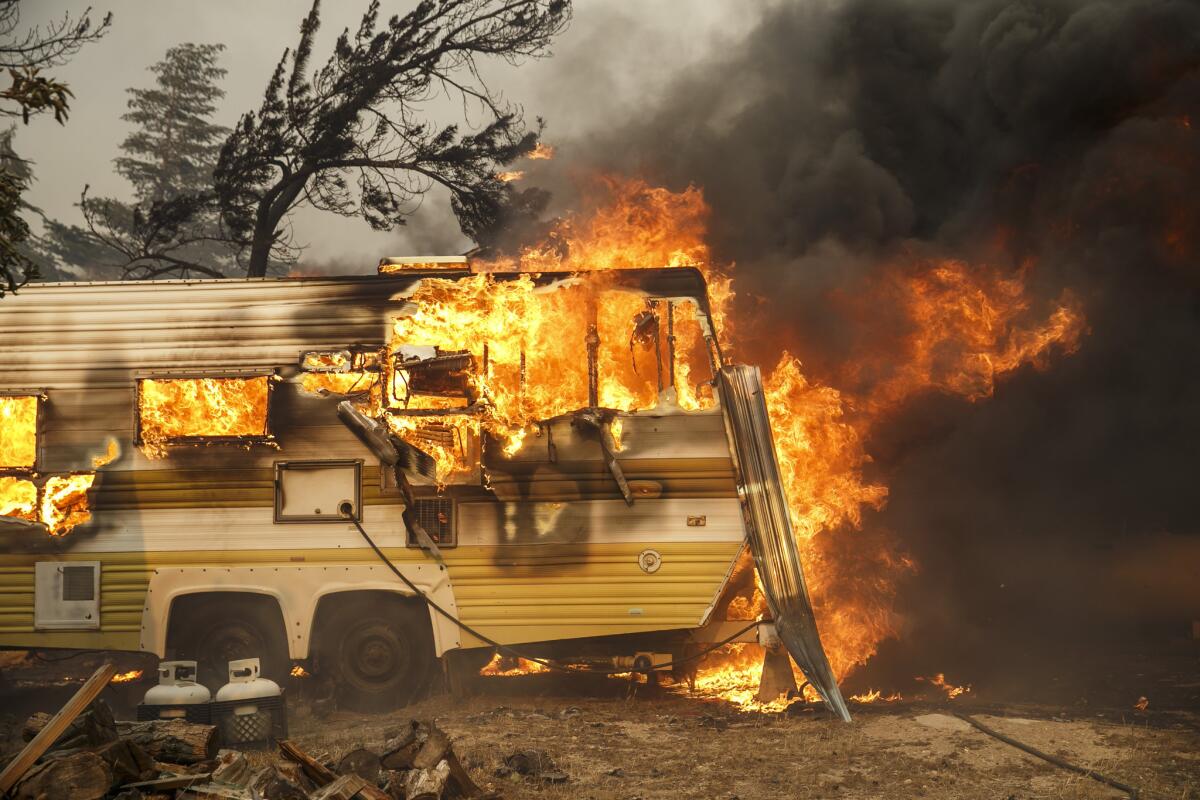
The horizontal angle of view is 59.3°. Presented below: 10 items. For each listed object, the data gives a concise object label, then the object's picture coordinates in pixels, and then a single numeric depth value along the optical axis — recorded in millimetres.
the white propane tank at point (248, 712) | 8477
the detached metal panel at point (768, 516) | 9258
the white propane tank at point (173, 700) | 8422
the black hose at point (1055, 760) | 6829
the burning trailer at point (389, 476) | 9523
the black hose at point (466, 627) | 9570
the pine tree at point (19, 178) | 6531
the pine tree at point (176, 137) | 40531
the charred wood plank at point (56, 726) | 5773
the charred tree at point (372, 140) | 17109
